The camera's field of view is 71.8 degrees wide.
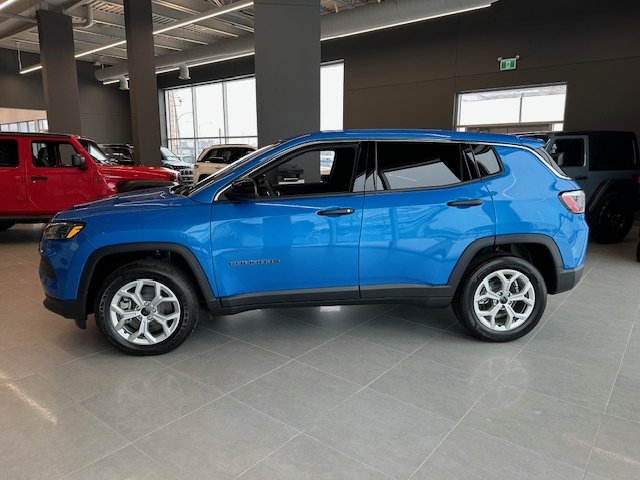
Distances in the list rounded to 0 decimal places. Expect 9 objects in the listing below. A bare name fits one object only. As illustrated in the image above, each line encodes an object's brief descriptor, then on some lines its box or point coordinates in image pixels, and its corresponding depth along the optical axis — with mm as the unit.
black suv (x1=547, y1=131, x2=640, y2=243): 7230
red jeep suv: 7059
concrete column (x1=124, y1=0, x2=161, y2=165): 11797
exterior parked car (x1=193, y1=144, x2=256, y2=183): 12445
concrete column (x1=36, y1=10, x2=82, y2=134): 13719
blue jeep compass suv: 3127
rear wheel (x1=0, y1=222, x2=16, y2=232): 8406
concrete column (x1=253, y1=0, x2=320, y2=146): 6598
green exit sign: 11188
